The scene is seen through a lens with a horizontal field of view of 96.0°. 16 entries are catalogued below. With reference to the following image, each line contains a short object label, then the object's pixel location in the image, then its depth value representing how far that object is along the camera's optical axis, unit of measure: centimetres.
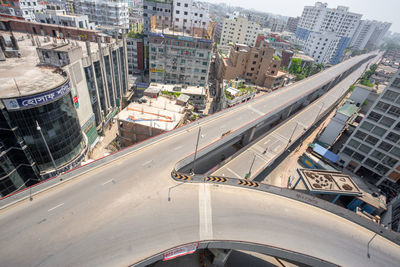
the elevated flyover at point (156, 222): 1772
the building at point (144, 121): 4362
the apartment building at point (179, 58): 6825
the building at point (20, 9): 8206
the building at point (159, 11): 8650
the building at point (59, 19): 8212
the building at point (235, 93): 6512
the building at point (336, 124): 5588
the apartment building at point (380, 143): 4234
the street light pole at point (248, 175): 3874
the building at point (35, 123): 2639
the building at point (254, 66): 8712
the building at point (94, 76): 3744
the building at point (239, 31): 13288
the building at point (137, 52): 8462
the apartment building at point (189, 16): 8240
